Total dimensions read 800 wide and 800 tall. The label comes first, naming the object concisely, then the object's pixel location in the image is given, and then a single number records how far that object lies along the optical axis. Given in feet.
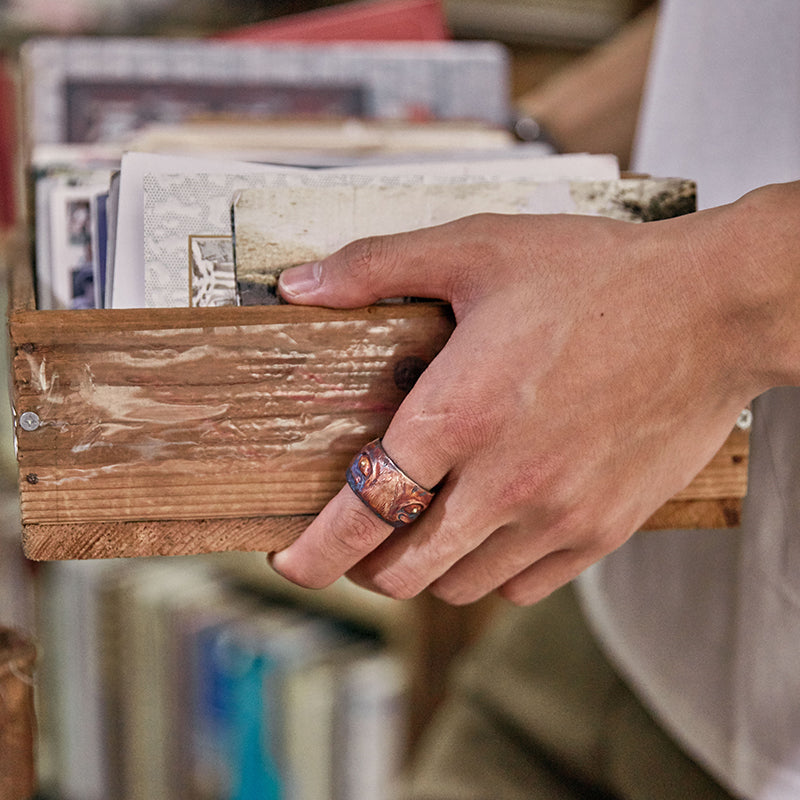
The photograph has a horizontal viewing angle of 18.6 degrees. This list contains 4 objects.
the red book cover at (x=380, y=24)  3.83
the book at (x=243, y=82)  3.30
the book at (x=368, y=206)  2.40
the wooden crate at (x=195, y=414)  2.36
